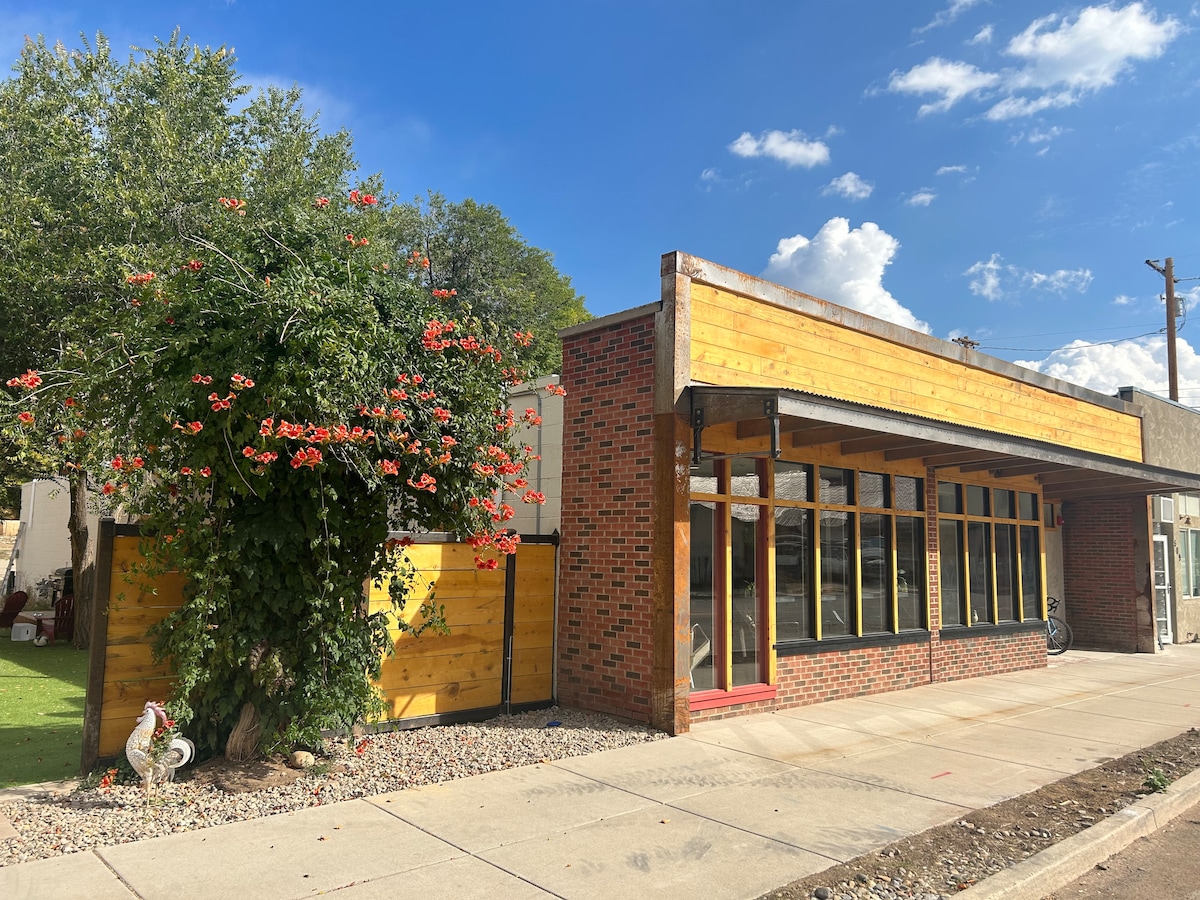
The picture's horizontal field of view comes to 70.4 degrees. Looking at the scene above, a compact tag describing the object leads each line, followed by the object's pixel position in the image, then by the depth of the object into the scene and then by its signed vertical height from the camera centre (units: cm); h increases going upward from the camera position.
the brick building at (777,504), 808 +43
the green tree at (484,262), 3284 +1129
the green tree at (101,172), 1156 +536
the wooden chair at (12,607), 1703 -144
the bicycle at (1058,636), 1544 -164
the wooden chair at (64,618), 1547 -149
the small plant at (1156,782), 631 -176
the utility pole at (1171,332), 2673 +675
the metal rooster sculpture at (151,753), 546 -140
